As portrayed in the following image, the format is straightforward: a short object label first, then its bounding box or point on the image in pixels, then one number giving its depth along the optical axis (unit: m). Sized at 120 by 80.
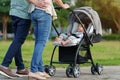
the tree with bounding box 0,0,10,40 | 59.59
